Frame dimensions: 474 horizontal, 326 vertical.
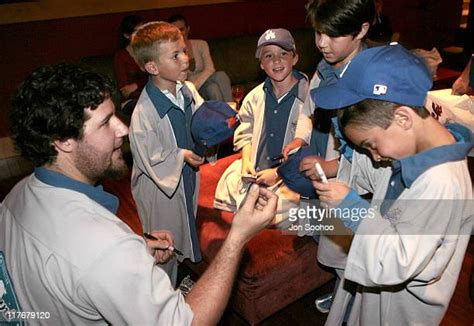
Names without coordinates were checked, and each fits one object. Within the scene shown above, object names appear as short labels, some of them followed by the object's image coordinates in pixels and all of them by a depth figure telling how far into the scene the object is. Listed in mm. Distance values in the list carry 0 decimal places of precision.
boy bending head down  1253
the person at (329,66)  1835
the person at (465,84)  2701
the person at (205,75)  4602
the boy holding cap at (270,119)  2326
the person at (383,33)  5522
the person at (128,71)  4383
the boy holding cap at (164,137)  2117
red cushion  2234
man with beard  1095
